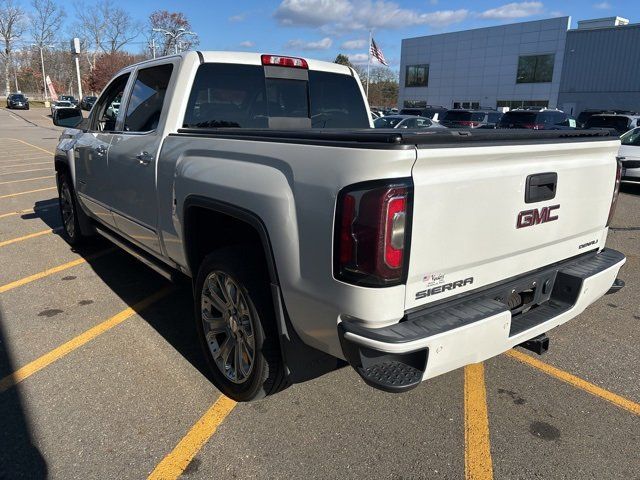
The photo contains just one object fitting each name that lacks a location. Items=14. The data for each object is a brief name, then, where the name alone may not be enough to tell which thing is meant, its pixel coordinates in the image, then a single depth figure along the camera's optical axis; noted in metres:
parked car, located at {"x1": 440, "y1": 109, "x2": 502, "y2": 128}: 20.61
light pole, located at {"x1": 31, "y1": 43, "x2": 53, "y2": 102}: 70.12
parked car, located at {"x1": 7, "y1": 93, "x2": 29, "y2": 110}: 53.97
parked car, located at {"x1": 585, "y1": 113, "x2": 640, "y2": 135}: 14.93
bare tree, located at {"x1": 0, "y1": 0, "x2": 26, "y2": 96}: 71.50
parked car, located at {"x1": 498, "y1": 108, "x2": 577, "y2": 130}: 16.55
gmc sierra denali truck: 2.05
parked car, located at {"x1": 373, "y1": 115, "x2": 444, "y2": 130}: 17.09
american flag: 34.44
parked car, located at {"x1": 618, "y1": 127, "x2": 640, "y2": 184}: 11.19
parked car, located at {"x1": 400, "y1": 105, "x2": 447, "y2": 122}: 25.02
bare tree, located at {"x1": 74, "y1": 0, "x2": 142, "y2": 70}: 62.69
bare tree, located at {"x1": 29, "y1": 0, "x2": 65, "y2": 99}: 71.25
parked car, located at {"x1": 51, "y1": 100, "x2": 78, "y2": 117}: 45.48
